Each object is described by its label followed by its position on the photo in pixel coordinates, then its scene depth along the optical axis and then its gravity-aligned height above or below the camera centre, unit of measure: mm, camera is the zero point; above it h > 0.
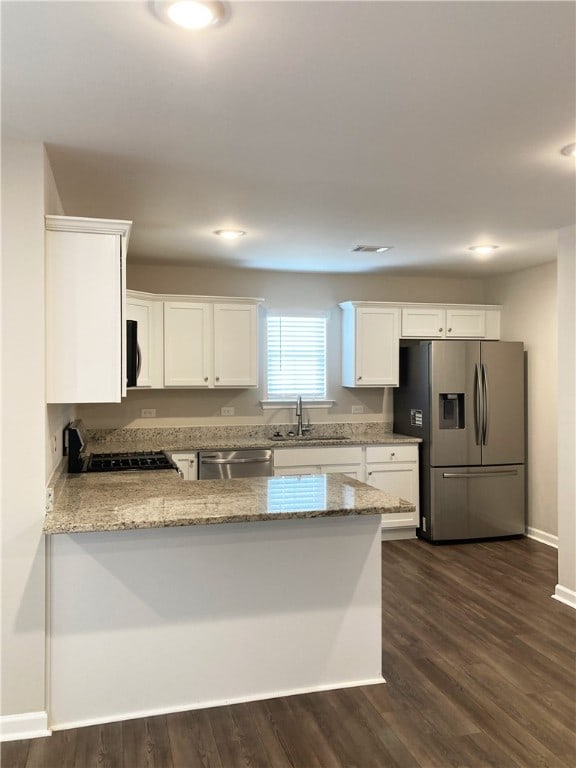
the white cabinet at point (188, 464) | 5281 -693
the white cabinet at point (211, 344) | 5516 +345
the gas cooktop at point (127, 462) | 3891 -534
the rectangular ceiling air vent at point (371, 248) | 4840 +1053
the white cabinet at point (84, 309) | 2715 +325
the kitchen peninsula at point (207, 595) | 2701 -980
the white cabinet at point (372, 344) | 6000 +365
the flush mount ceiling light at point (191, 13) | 1669 +1011
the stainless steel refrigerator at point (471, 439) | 5645 -517
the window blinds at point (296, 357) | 6168 +247
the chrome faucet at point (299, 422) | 6012 -394
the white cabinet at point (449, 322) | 6113 +592
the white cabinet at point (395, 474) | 5730 -844
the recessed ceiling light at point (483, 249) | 4871 +1058
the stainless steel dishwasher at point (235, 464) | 5324 -702
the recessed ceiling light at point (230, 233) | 4293 +1042
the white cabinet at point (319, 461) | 5547 -706
